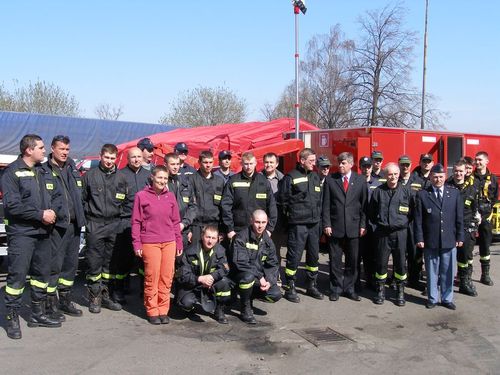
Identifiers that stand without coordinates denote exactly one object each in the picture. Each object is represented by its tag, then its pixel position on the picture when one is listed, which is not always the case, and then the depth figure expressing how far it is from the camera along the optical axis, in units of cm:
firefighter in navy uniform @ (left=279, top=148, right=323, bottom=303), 698
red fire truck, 967
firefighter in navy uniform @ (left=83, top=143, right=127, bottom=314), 632
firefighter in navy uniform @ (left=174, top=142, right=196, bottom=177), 754
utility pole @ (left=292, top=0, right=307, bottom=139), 1111
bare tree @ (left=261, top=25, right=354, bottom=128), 3153
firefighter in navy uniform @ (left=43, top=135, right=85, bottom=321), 583
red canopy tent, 1030
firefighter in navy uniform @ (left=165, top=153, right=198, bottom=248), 675
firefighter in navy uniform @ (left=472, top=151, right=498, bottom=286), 780
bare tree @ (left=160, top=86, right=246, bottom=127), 4606
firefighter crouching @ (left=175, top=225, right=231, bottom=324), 600
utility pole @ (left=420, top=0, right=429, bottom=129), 2495
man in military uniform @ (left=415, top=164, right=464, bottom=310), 674
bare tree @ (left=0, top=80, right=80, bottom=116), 4531
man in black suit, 707
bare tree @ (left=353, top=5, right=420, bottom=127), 3009
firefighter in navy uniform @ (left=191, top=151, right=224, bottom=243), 692
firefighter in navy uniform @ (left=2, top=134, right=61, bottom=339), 534
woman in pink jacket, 586
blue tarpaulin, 2139
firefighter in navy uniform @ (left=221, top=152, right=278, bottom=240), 689
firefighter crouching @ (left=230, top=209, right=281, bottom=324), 607
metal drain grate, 541
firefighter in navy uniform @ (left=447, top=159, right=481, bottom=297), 735
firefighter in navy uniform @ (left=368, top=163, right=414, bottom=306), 693
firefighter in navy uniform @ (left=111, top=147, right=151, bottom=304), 657
